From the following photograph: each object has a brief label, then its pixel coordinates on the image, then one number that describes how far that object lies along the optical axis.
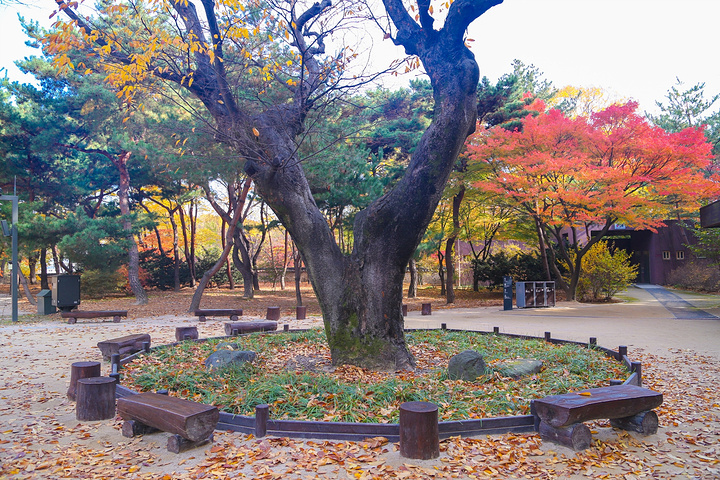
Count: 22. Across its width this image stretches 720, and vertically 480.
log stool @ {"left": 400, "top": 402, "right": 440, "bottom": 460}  3.66
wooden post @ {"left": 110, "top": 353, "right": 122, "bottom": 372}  6.00
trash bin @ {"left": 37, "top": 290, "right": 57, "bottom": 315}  14.87
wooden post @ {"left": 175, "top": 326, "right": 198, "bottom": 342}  9.02
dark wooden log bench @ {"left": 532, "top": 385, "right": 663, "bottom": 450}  3.84
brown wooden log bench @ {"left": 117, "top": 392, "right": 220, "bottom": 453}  3.80
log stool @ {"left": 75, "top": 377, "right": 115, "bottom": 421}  4.68
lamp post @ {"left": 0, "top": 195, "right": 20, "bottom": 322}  13.08
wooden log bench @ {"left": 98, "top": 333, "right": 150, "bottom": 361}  7.47
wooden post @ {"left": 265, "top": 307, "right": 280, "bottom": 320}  12.84
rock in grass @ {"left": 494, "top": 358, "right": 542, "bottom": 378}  5.83
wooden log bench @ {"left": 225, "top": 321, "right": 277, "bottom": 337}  9.48
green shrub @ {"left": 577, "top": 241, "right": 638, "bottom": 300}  18.38
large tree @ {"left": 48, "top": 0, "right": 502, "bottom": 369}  5.73
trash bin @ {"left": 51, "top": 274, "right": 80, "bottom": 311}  14.37
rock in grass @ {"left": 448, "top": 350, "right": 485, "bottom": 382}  5.64
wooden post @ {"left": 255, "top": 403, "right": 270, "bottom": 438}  4.08
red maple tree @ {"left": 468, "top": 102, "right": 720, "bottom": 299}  14.11
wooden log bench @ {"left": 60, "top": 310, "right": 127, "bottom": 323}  12.82
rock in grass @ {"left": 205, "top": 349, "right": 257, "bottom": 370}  6.00
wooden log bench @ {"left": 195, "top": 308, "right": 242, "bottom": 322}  13.09
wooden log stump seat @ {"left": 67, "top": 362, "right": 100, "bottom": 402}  5.29
